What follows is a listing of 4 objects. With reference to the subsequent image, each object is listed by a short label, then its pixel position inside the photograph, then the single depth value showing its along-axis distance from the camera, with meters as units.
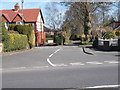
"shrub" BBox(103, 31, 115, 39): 36.62
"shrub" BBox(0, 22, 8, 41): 19.05
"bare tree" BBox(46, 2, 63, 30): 57.17
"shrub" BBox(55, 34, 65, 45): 49.71
